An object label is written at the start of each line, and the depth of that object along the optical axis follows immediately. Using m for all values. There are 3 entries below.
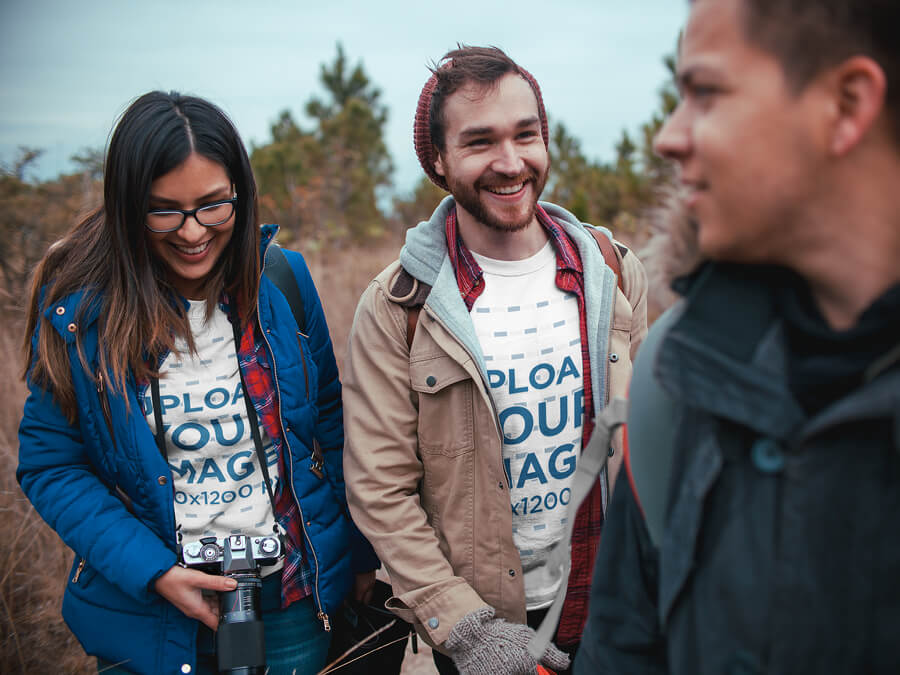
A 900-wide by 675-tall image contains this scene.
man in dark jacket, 0.83
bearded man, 1.91
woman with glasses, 1.87
